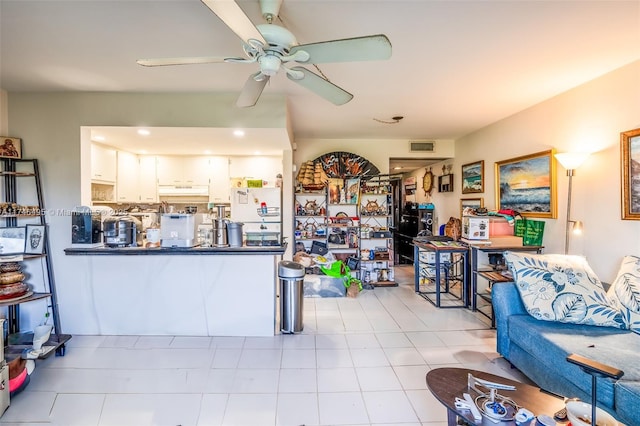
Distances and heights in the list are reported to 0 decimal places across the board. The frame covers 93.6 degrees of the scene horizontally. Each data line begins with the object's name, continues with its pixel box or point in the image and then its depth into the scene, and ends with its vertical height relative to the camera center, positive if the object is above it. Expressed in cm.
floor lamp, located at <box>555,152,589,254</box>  288 +42
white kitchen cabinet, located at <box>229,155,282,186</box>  509 +75
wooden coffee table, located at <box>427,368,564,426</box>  138 -91
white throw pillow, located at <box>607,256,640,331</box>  219 -62
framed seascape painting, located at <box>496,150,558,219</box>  338 +31
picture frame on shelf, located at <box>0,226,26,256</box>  273 -26
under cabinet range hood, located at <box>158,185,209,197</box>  504 +36
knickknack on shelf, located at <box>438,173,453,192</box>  561 +53
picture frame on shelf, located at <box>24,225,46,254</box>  288 -26
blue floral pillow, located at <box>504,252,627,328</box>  225 -64
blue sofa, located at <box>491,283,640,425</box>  159 -92
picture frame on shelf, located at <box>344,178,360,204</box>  505 +35
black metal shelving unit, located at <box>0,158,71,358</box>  281 -9
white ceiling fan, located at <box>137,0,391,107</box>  143 +85
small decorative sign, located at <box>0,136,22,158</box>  289 +63
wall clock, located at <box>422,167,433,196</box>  642 +63
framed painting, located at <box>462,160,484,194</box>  463 +53
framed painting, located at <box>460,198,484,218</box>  465 +12
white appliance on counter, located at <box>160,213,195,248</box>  301 -19
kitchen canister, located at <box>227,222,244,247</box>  307 -23
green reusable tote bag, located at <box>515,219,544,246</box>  354 -26
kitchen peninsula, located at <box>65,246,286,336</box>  306 -84
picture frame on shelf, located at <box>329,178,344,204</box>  503 +33
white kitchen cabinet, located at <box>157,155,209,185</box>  505 +70
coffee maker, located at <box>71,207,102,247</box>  298 -15
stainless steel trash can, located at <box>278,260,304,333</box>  310 -92
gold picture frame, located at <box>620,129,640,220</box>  247 +30
